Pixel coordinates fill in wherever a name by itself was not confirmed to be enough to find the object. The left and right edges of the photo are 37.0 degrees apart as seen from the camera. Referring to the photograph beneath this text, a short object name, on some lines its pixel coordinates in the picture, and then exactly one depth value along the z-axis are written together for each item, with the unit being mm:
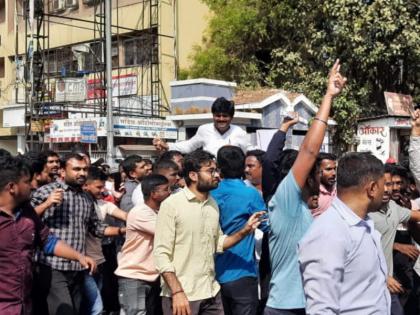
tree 16344
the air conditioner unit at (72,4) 26953
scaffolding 23016
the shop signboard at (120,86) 23953
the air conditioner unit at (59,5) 27500
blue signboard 15836
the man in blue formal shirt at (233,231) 5164
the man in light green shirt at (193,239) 4656
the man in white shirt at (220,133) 6782
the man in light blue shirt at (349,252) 2881
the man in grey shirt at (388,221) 5242
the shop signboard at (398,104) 15158
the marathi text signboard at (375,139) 14453
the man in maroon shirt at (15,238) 4332
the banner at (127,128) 17422
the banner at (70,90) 23984
